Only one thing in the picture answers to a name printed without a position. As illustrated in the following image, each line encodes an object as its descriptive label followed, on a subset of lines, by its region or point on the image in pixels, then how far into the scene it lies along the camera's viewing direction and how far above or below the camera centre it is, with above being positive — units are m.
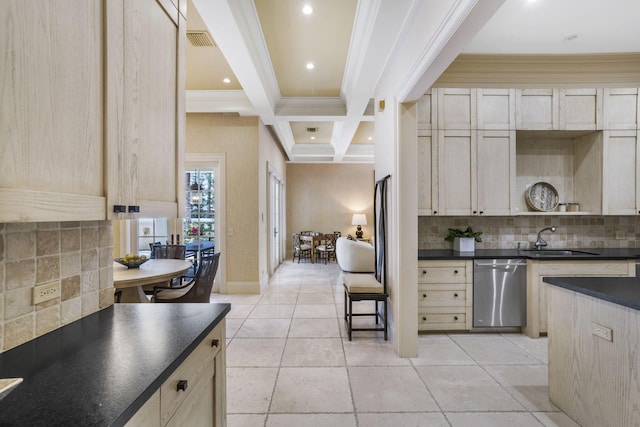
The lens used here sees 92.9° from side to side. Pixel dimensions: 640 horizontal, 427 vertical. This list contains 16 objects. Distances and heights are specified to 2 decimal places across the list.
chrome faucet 3.73 -0.35
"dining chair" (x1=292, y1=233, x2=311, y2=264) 8.45 -0.98
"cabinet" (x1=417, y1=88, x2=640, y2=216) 3.43 +0.82
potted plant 3.57 -0.31
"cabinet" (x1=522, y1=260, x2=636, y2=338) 3.18 -0.64
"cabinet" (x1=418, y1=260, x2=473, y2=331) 3.31 -0.90
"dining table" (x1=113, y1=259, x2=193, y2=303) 2.58 -0.55
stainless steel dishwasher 3.31 -0.87
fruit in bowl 3.07 -0.48
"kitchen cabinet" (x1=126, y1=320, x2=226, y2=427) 0.89 -0.63
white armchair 4.64 -0.69
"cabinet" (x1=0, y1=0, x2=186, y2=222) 0.73 +0.33
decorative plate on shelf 3.72 +0.20
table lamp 9.02 -0.23
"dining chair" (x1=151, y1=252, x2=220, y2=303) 3.03 -0.74
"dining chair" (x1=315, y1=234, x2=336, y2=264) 8.30 -0.96
